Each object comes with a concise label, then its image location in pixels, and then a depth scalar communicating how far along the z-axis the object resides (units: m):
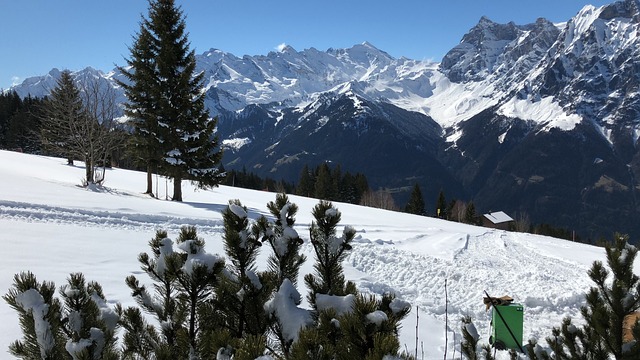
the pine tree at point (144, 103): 22.62
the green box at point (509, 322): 8.24
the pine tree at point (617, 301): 4.33
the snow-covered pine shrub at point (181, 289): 2.02
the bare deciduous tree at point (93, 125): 22.11
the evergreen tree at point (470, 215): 64.88
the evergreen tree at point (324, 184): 62.17
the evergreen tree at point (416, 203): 64.52
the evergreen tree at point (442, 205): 63.22
